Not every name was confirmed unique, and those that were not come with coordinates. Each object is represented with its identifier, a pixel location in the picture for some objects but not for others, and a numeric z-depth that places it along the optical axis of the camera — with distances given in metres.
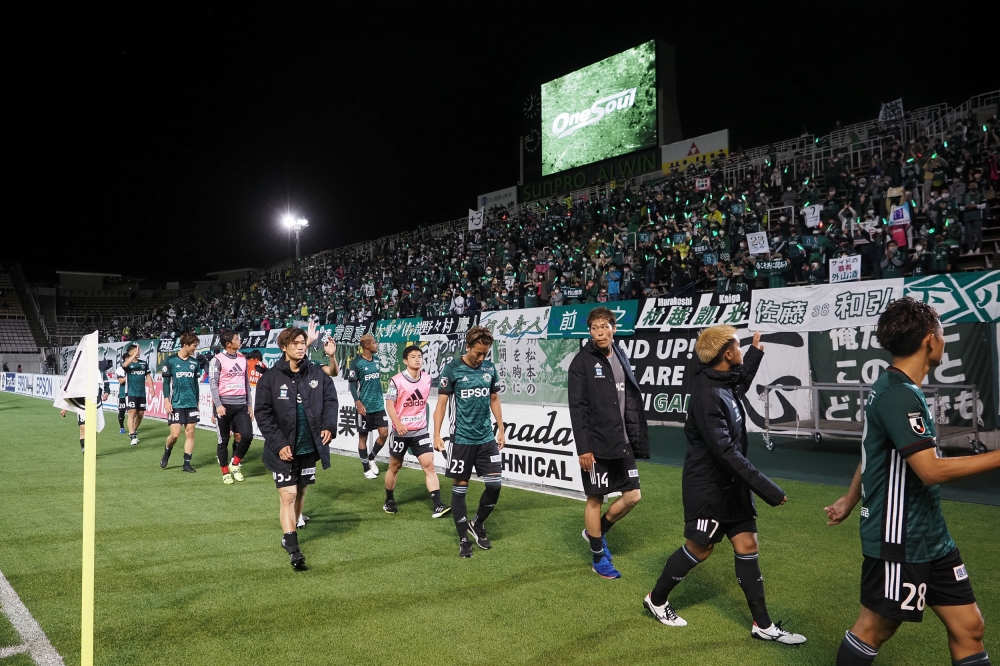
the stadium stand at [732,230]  13.90
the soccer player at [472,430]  6.03
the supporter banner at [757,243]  15.16
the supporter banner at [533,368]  16.00
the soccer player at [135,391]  13.90
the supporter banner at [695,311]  13.51
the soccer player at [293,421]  5.52
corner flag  2.89
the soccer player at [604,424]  5.09
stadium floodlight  43.19
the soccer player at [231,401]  9.63
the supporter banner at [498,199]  34.59
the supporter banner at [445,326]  19.05
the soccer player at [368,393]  9.70
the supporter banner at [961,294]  10.47
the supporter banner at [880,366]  10.78
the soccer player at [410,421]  7.37
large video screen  28.47
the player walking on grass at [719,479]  3.91
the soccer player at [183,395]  10.50
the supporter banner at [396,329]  21.00
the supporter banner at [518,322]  16.92
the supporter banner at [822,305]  11.70
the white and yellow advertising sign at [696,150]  25.73
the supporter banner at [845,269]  12.76
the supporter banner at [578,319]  15.31
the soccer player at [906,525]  2.62
